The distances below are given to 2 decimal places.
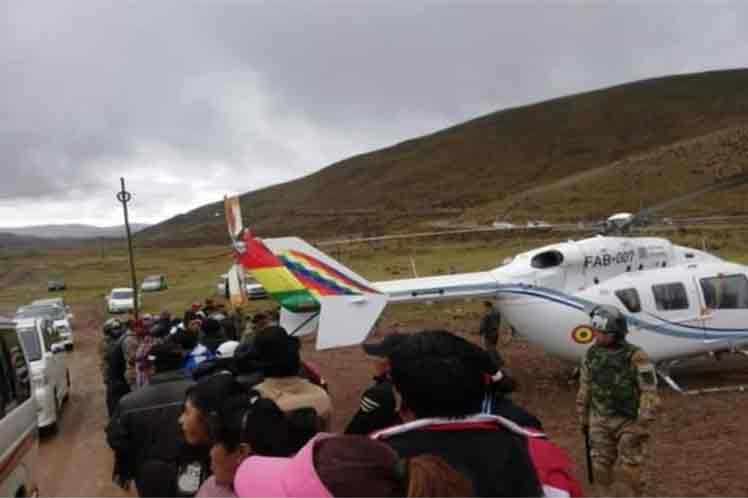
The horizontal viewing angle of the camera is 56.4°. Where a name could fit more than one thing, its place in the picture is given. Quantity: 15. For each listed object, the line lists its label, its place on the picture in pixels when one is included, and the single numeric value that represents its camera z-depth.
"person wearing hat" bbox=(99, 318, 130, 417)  9.06
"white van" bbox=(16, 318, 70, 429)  9.93
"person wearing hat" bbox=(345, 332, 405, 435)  4.11
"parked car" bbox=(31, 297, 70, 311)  23.21
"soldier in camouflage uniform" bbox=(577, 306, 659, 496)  5.73
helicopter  9.95
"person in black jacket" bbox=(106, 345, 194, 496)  4.13
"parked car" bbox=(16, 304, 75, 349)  20.42
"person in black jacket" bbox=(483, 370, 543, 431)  3.52
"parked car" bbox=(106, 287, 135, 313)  31.03
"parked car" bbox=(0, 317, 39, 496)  4.68
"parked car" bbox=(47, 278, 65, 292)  46.59
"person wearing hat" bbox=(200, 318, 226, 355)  8.03
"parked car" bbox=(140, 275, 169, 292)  38.94
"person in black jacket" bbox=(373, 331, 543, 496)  2.30
